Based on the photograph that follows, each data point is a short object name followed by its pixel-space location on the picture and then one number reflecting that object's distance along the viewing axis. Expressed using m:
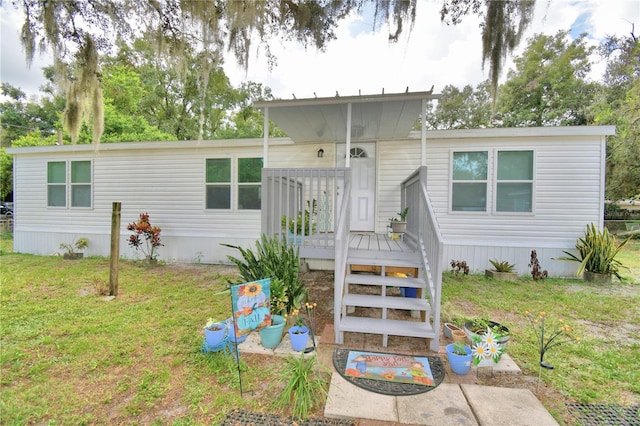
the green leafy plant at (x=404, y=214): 4.46
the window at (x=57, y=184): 7.45
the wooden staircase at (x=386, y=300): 2.78
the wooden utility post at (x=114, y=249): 4.35
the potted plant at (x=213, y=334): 2.66
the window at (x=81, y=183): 7.33
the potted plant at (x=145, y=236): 6.55
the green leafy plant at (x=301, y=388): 1.95
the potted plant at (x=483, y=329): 2.50
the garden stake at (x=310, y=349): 2.56
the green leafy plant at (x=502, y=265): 5.51
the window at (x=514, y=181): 5.66
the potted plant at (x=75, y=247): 7.11
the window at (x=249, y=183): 6.58
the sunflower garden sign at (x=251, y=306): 2.33
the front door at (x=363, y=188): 6.13
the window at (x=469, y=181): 5.79
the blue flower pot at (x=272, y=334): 2.73
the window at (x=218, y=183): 6.72
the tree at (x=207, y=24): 3.01
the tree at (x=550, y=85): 13.03
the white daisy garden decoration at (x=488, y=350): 2.24
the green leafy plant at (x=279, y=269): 3.23
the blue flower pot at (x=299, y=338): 2.70
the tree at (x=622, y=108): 8.98
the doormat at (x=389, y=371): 2.15
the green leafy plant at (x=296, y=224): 3.49
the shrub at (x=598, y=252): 5.19
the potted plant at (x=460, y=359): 2.30
